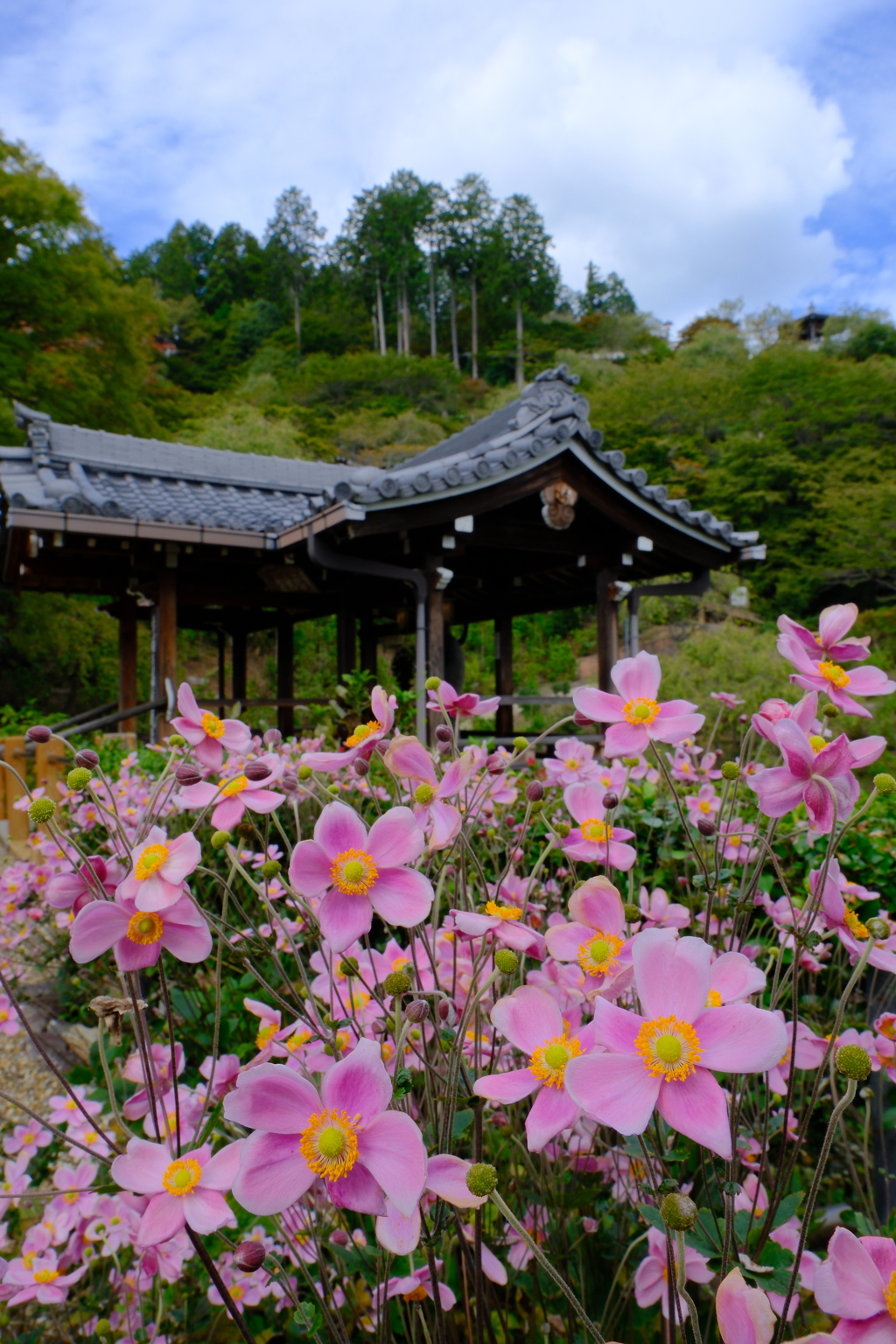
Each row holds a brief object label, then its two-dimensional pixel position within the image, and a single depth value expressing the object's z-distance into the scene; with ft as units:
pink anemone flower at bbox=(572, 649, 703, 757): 2.36
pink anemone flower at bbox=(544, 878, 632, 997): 2.06
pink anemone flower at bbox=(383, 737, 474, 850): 2.19
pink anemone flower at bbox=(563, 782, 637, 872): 2.59
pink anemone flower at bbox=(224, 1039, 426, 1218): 1.50
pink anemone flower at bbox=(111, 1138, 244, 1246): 1.89
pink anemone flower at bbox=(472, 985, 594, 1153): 1.68
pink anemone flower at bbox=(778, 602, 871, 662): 2.70
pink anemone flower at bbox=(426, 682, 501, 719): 2.91
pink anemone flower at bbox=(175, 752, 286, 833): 2.38
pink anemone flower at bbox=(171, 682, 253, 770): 2.54
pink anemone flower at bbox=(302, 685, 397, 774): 2.42
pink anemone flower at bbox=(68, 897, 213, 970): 1.92
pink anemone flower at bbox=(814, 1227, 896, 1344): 1.44
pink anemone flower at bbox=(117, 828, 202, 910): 1.85
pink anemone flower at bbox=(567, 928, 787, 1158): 1.42
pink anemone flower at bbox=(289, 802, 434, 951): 1.91
